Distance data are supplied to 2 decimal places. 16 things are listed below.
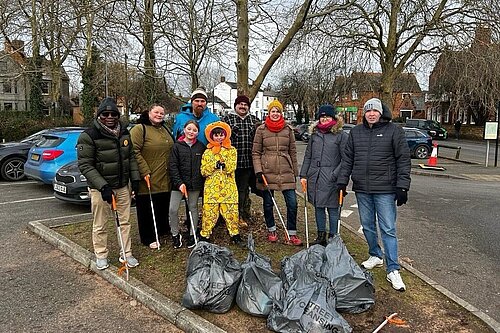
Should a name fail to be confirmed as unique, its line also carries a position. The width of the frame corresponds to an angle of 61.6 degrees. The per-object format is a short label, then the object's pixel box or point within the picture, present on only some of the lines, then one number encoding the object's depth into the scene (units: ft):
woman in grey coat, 17.08
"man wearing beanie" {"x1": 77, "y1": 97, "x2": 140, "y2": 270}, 14.85
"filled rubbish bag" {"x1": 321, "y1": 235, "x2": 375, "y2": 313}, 12.40
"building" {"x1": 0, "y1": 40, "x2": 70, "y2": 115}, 58.73
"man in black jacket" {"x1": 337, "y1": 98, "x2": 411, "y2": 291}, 14.49
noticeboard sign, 57.26
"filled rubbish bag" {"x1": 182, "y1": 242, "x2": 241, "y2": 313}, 12.46
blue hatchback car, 31.30
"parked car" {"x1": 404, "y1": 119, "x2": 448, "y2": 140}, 112.16
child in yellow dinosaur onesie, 16.79
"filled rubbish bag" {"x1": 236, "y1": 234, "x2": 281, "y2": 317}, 12.27
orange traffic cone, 56.65
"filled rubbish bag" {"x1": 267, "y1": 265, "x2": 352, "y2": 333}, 10.80
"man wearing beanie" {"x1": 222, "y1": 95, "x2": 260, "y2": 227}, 18.44
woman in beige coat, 17.99
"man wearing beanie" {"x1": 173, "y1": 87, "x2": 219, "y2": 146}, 17.92
